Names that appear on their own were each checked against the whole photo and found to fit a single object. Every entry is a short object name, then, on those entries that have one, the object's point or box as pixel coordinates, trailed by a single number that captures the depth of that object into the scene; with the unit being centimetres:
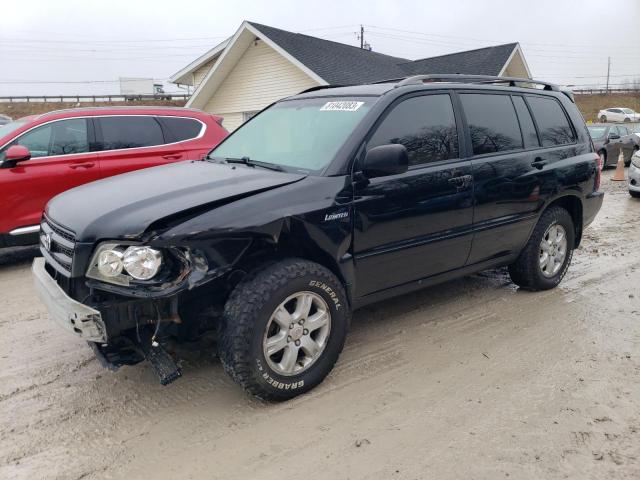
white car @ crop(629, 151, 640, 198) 1033
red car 593
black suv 276
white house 1605
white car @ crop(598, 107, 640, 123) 3997
